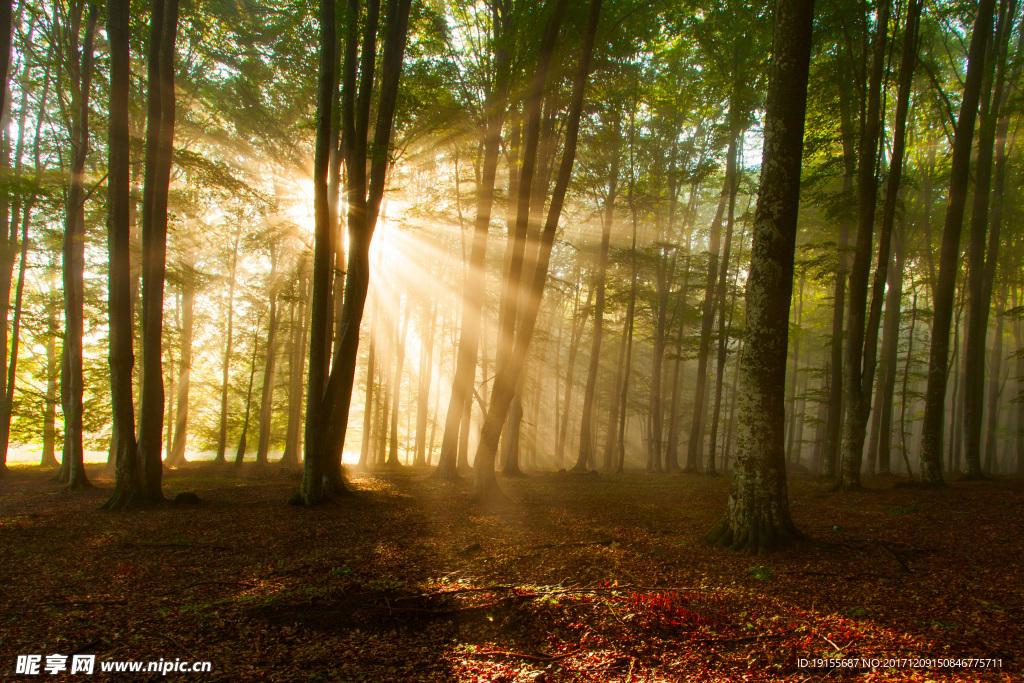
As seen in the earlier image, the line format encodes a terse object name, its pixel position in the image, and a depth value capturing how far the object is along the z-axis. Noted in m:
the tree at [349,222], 8.85
